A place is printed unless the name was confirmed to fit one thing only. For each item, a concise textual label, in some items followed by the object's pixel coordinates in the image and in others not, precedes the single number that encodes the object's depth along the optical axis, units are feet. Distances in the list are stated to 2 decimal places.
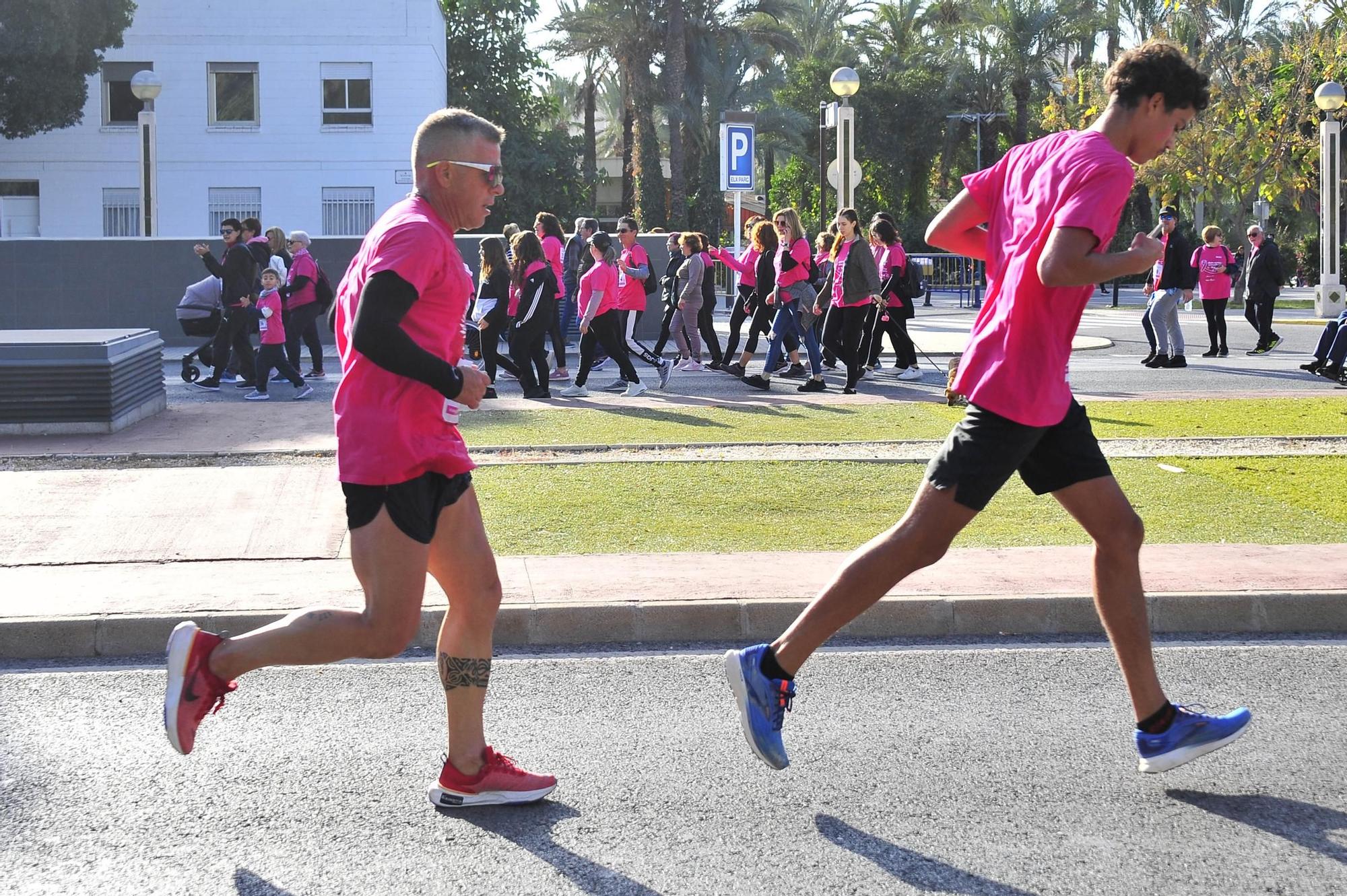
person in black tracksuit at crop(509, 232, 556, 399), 46.96
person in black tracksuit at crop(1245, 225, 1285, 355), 67.36
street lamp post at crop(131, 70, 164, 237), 81.51
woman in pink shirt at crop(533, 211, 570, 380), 50.06
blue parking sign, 71.41
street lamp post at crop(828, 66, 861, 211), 71.77
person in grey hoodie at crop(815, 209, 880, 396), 48.42
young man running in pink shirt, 13.01
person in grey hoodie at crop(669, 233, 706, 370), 57.06
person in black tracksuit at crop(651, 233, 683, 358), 59.72
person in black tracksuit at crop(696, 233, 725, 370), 59.82
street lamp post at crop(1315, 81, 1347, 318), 88.38
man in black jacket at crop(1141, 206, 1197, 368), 57.21
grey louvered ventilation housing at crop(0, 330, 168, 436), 38.50
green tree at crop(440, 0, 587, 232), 158.61
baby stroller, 53.57
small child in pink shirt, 49.67
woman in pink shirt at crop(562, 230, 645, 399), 48.60
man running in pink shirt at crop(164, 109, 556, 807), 12.18
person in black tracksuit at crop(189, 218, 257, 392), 52.26
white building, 128.98
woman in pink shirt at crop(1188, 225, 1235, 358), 63.26
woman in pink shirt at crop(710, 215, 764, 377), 57.06
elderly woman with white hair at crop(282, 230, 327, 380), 52.13
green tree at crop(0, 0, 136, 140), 116.98
